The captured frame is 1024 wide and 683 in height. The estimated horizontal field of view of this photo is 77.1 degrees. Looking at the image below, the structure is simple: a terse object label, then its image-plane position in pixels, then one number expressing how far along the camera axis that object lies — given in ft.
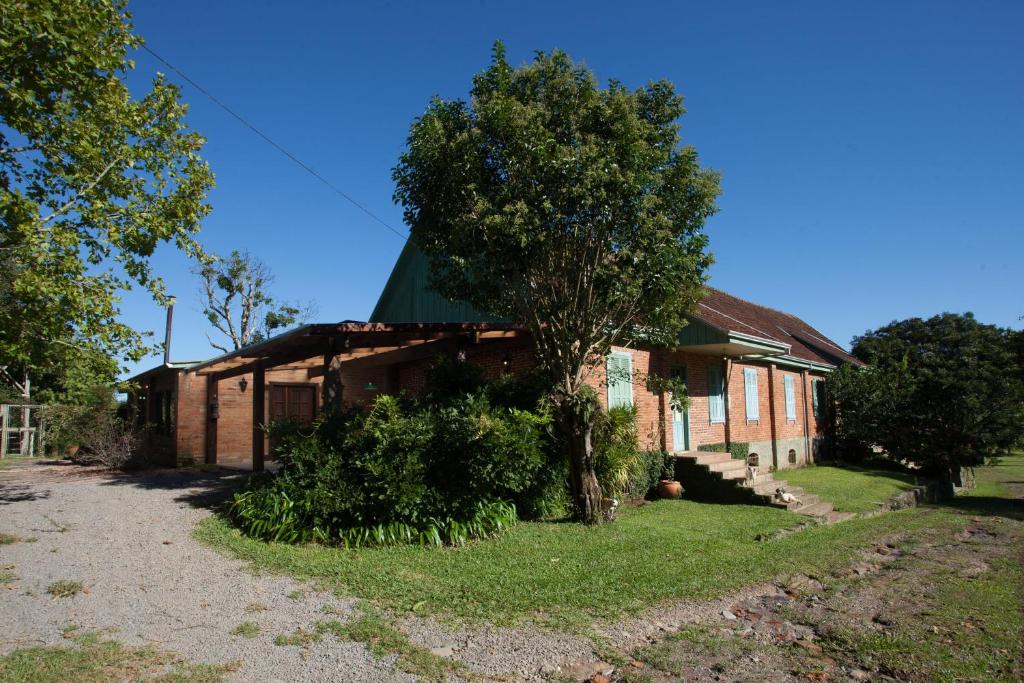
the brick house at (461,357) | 38.24
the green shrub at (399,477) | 26.35
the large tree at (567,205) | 29.19
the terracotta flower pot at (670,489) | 41.29
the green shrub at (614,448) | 32.55
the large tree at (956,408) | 52.08
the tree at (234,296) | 111.65
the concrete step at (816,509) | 37.35
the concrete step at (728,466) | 42.09
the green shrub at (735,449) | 50.10
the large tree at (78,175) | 25.00
